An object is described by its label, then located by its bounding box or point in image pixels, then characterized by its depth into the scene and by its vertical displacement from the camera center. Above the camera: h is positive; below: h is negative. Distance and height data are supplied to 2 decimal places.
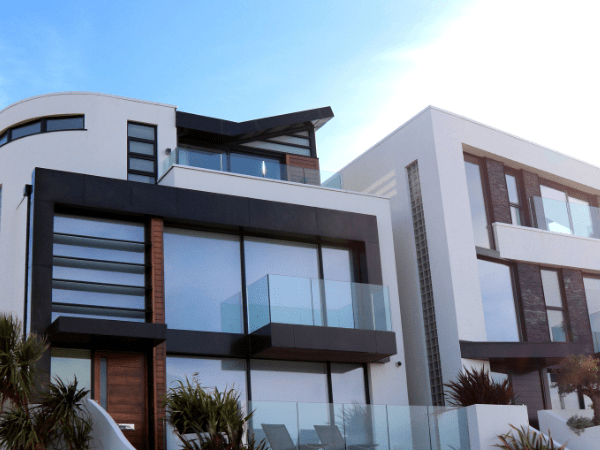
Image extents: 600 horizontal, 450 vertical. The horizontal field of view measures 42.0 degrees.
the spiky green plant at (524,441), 13.95 -0.22
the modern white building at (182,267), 14.49 +3.67
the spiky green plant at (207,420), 11.52 +0.43
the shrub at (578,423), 16.20 +0.02
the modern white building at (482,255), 18.67 +4.37
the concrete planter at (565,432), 16.08 -0.14
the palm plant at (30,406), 11.47 +0.81
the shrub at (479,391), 15.34 +0.77
